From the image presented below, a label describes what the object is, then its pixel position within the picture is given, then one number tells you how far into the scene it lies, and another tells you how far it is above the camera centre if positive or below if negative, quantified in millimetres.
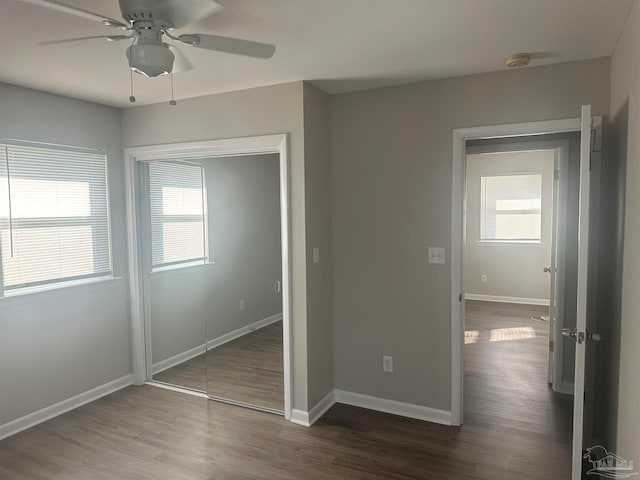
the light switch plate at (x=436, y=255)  3098 -276
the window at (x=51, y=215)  3055 +32
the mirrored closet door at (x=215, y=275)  3447 -488
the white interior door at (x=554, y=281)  3654 -562
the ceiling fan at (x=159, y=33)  1570 +720
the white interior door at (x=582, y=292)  2029 -364
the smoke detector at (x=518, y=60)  2517 +904
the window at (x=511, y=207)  6840 +121
